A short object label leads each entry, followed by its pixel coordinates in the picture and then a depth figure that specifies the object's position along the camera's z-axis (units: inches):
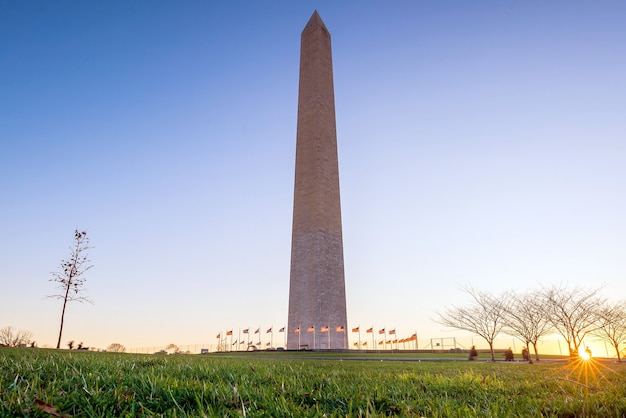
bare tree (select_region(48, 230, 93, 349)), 1268.5
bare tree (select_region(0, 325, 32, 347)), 1908.8
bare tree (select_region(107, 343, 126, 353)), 1842.8
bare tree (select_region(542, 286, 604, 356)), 1291.8
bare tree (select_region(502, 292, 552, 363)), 1272.1
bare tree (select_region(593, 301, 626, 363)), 1504.8
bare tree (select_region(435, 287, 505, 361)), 1315.2
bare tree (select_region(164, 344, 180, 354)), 2553.4
